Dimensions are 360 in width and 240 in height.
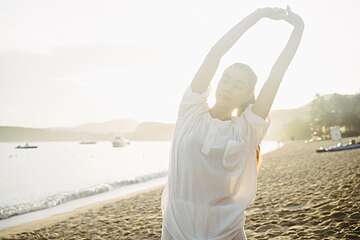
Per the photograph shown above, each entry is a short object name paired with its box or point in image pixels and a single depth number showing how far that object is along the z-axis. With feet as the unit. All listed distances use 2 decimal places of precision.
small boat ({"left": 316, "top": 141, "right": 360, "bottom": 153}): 107.96
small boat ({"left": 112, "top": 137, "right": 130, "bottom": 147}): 479.00
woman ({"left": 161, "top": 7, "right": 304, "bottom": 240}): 5.88
